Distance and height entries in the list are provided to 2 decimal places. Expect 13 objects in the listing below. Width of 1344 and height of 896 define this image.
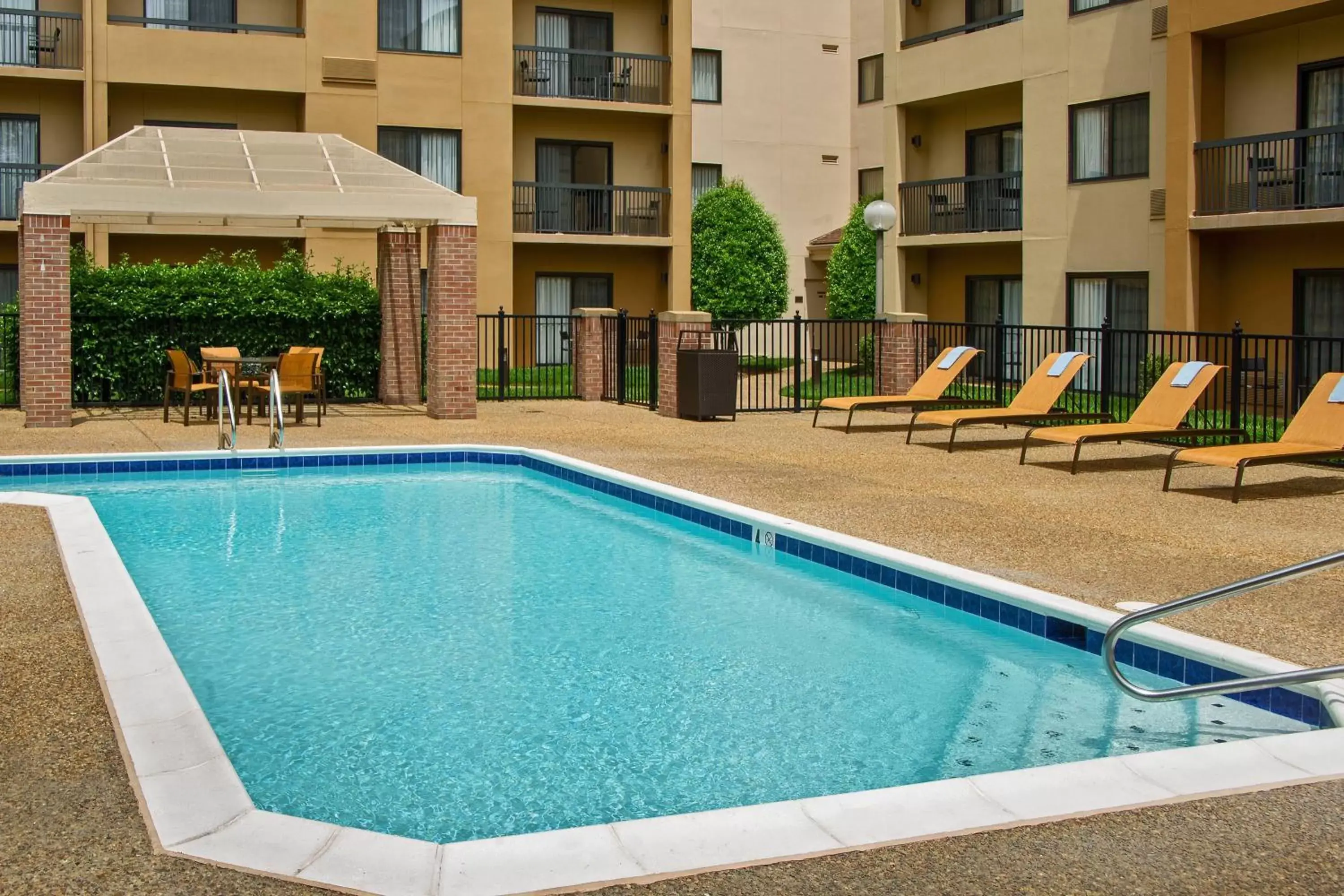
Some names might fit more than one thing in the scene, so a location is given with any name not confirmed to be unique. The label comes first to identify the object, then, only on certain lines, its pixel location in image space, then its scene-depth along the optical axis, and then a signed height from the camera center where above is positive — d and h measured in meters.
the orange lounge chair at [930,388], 16.31 +0.14
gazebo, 16.39 +2.33
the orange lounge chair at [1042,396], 14.44 +0.06
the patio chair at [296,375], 16.78 +0.29
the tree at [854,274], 32.03 +2.88
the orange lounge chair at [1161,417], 12.70 -0.14
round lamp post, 21.39 +2.77
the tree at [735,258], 33.84 +3.39
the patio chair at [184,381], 16.77 +0.22
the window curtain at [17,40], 27.23 +6.89
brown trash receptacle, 17.98 +0.23
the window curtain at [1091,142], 24.83 +4.58
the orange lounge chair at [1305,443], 11.02 -0.33
